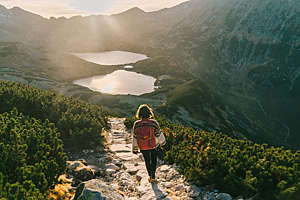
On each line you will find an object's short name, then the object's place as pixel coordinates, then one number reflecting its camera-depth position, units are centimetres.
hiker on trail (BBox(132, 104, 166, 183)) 809
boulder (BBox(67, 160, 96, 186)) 804
